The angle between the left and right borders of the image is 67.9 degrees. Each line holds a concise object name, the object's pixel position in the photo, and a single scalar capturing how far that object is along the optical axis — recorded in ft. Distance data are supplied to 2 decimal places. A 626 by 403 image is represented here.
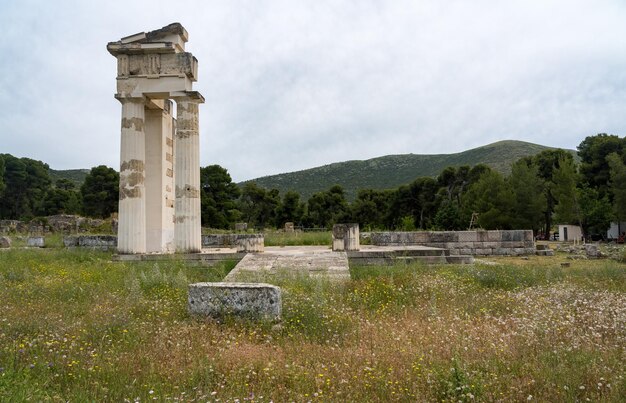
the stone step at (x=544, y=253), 62.90
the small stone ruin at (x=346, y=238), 45.98
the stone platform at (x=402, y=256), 42.55
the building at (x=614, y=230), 141.37
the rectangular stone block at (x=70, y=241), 59.76
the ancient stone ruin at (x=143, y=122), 47.09
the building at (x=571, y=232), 136.77
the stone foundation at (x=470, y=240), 60.18
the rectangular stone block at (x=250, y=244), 46.06
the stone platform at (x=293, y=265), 33.83
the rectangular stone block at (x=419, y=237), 60.18
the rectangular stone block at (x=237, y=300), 22.59
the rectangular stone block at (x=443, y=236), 60.64
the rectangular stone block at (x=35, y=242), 63.86
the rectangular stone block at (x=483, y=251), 60.95
